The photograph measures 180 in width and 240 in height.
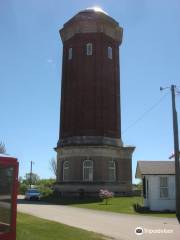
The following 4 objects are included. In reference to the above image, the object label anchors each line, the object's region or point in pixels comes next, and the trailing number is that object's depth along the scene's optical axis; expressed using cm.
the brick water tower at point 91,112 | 3338
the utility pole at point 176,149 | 1700
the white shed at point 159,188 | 2179
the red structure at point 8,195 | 579
